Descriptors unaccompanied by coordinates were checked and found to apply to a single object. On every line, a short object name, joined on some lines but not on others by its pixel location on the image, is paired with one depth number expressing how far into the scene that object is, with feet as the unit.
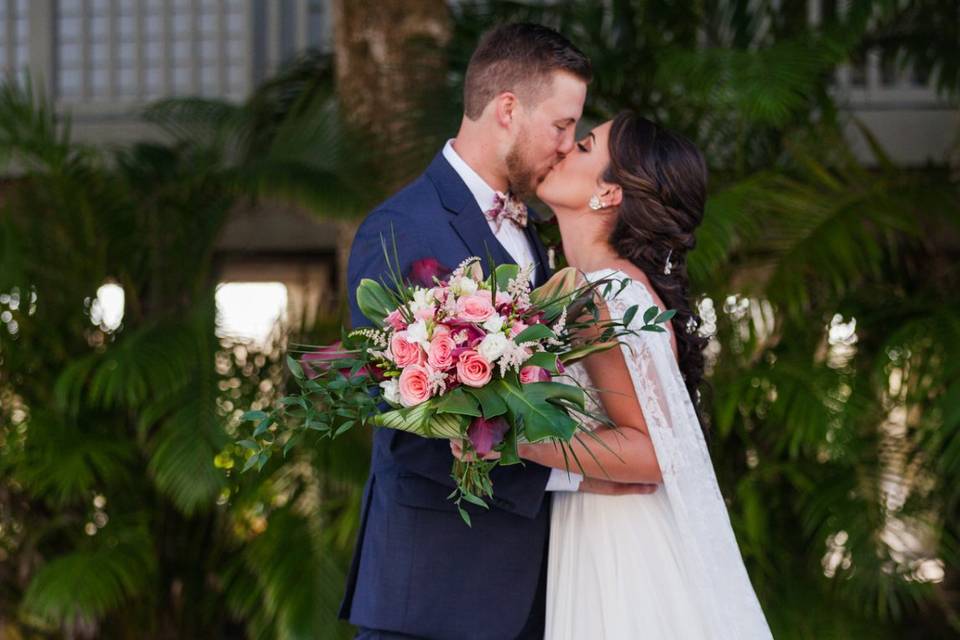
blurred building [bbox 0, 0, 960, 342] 22.44
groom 8.45
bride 8.43
